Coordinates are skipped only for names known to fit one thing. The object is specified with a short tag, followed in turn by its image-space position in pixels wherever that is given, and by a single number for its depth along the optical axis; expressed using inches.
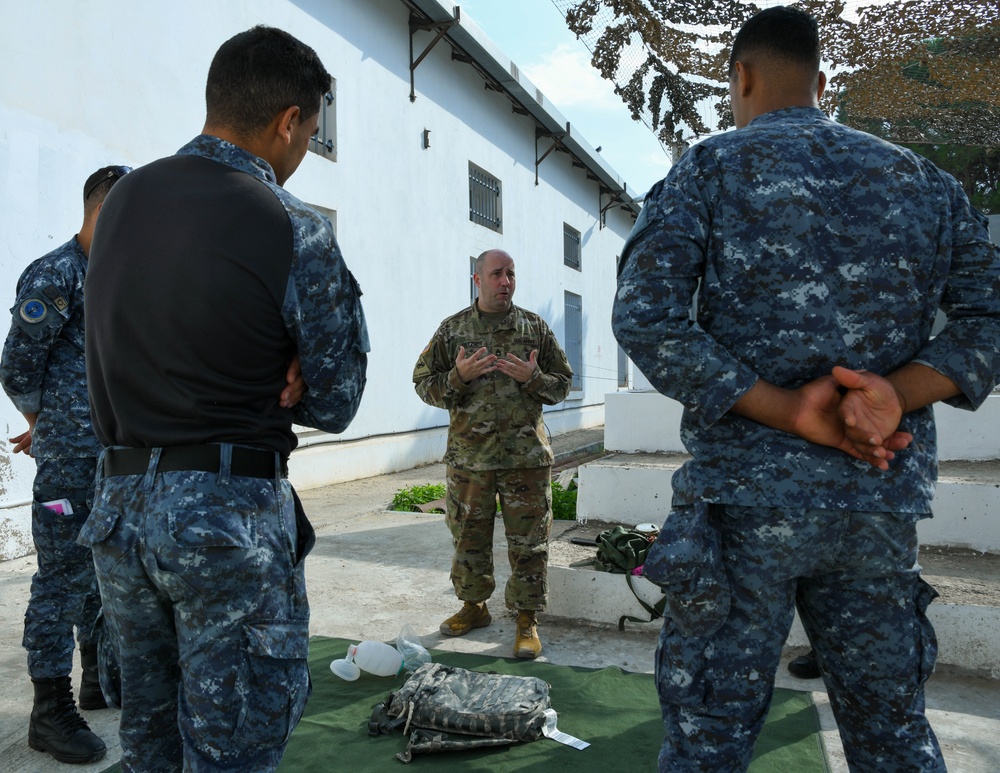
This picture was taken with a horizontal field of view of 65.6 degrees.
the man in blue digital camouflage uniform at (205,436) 59.7
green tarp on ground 106.7
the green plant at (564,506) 265.0
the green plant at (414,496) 296.7
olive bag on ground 159.3
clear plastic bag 139.7
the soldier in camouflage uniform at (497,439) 151.8
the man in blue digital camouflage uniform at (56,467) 105.4
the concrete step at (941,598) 134.7
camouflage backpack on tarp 112.2
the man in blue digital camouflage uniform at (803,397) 61.6
